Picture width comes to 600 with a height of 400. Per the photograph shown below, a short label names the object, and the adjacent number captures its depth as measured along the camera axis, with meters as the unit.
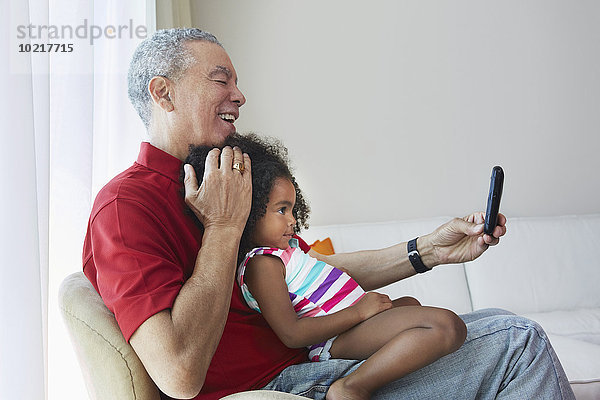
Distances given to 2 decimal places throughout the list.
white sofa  2.85
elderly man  0.97
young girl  1.13
